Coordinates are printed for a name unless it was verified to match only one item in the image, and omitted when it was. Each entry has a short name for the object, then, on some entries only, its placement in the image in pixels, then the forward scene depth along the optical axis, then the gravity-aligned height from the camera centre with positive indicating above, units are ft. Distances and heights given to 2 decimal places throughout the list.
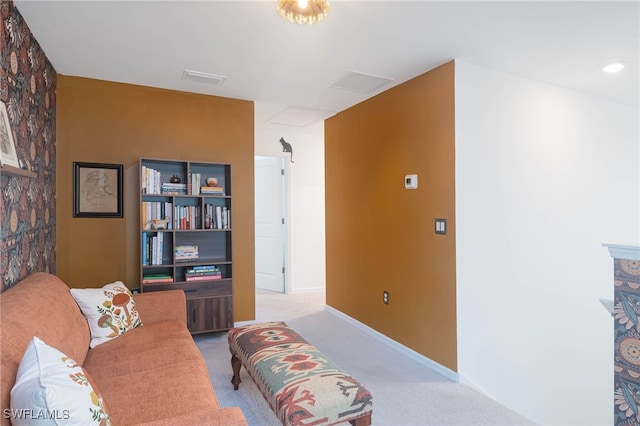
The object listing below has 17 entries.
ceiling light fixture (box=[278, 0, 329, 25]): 6.14 +3.58
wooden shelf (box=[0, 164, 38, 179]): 5.58 +0.75
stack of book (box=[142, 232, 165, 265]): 10.71 -1.00
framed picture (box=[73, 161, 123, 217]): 10.44 +0.78
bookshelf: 10.78 -0.65
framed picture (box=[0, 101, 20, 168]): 5.80 +1.24
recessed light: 9.62 +4.01
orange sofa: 4.17 -2.54
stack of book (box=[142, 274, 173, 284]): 10.66 -1.89
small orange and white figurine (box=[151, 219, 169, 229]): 10.78 -0.23
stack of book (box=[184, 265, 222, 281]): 11.21 -1.83
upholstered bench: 5.14 -2.65
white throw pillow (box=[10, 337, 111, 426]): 3.35 -1.76
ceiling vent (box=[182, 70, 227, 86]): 10.15 +4.02
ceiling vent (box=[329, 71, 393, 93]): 10.38 +4.02
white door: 18.66 -0.37
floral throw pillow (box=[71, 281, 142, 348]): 7.26 -2.03
